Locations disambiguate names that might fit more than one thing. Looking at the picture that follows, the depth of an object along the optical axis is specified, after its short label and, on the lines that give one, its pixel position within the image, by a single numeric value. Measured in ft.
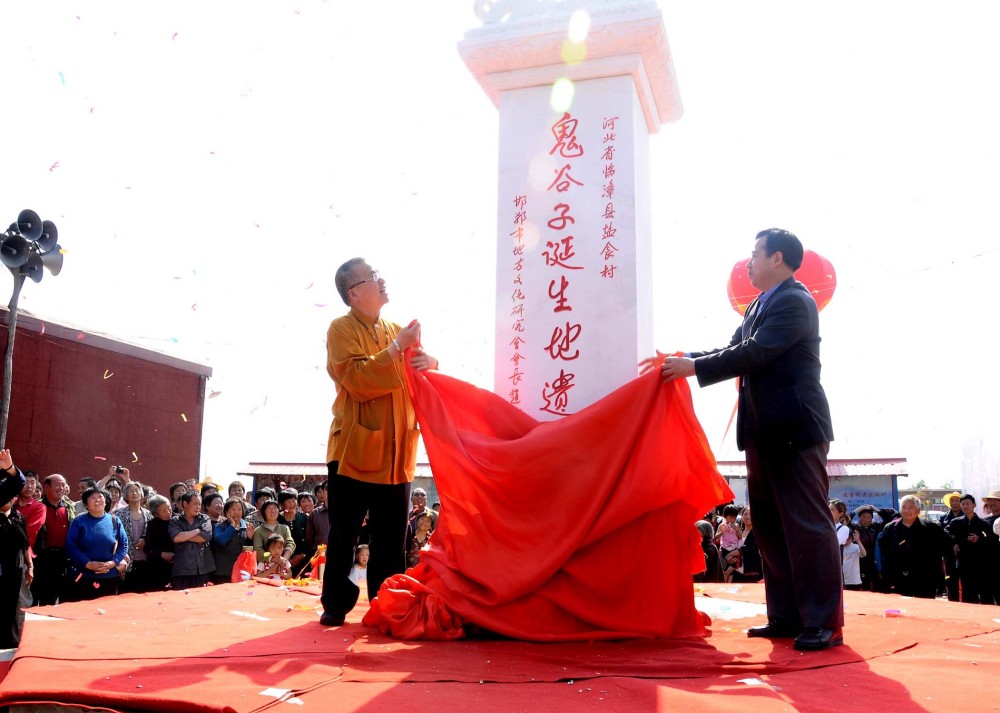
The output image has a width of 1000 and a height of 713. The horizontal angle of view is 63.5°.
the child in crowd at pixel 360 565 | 20.74
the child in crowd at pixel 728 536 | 26.13
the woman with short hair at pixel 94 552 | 18.69
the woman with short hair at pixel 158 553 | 20.41
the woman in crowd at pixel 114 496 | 21.52
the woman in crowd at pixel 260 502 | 22.87
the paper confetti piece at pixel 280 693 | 5.67
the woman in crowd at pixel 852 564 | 24.02
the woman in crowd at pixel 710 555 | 21.31
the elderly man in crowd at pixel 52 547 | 18.75
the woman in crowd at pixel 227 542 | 20.98
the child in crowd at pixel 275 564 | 20.59
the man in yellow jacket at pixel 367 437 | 10.59
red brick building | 37.68
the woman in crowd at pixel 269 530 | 21.20
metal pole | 22.25
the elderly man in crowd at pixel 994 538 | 23.45
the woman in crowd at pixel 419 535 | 22.44
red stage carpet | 5.72
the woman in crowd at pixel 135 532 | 20.42
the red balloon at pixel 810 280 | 19.67
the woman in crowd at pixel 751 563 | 23.98
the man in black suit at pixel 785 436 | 8.99
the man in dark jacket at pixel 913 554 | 23.70
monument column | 11.30
